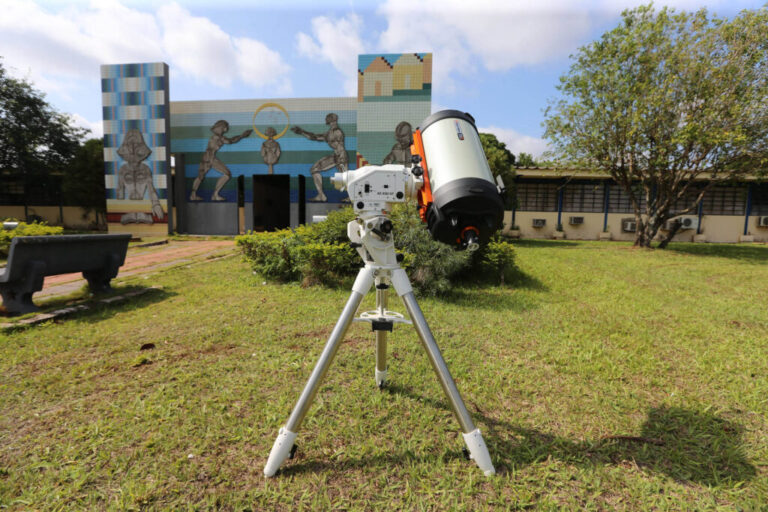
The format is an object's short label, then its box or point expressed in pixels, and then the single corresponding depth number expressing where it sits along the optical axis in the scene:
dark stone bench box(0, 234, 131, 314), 4.20
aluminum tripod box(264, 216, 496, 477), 1.89
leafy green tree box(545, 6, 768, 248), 10.51
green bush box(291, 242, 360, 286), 5.98
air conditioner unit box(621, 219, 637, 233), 18.81
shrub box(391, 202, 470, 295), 5.64
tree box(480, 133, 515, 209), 13.83
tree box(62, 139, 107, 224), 21.55
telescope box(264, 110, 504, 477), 1.82
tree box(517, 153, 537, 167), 27.73
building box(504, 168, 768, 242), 18.81
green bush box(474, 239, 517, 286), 6.51
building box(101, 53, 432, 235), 17.98
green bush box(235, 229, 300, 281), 6.56
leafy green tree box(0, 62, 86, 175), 21.12
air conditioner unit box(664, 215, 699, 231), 18.28
